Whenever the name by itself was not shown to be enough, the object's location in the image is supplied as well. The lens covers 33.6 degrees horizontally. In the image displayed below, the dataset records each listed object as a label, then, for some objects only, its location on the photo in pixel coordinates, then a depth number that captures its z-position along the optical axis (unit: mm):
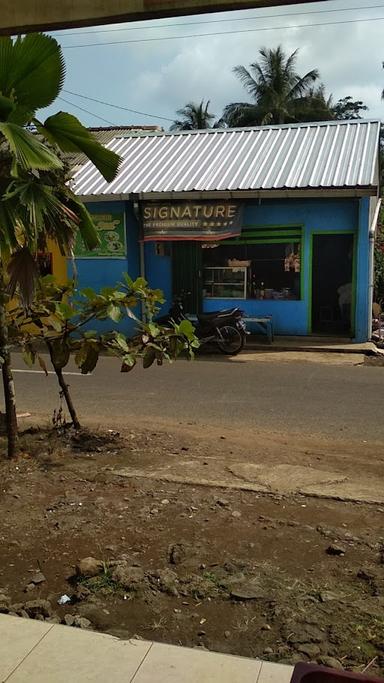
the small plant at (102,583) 3342
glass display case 15273
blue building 14109
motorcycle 13016
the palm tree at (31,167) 4262
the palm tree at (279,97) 36781
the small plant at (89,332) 5371
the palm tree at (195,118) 40125
